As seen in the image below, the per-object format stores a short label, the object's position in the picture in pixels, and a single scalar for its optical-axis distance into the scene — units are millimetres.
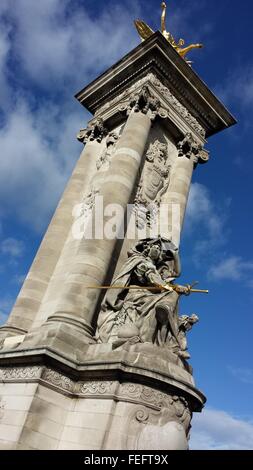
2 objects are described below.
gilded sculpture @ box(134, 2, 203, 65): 18188
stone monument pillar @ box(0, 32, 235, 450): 8203
